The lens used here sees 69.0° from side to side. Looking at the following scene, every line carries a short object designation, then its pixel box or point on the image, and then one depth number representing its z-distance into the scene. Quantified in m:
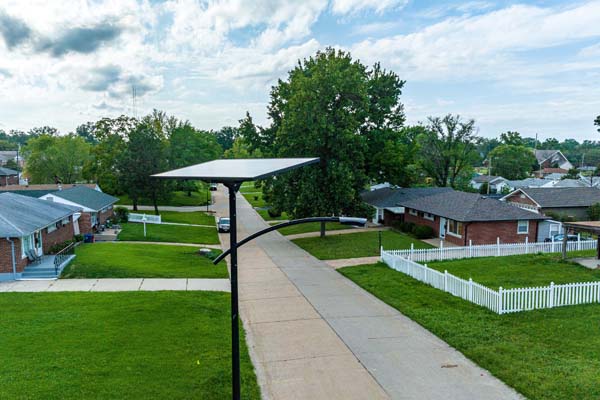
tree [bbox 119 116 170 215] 44.22
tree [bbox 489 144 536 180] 88.31
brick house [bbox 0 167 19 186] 61.31
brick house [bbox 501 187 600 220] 41.41
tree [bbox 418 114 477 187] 52.72
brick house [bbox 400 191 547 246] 28.84
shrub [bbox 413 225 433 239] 32.38
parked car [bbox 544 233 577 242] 28.50
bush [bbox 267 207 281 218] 33.42
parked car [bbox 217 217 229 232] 38.84
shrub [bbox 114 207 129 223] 38.22
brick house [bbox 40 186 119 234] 30.42
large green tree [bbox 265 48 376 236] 31.03
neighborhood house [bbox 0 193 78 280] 19.38
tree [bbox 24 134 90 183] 58.06
